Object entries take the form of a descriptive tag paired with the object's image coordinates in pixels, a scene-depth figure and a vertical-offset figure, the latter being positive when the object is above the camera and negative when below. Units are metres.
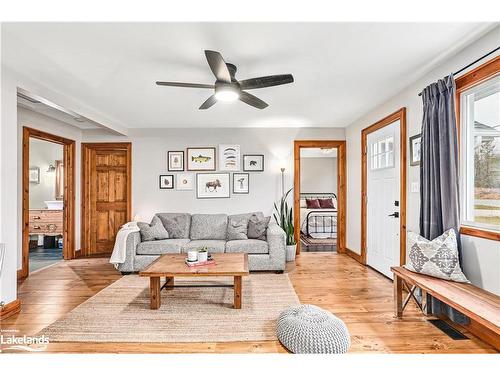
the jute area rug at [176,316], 2.14 -1.16
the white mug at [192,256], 2.81 -0.70
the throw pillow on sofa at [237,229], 4.22 -0.65
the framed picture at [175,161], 5.05 +0.55
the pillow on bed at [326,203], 7.60 -0.40
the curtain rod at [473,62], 1.97 +1.01
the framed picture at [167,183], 5.05 +0.13
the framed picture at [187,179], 5.05 +0.19
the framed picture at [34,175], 5.87 +0.35
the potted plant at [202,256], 2.86 -0.71
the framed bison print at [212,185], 5.04 +0.09
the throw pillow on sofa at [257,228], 4.20 -0.61
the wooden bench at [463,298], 1.62 -0.76
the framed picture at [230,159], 5.04 +0.58
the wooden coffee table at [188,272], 2.54 -0.78
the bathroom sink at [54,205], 5.66 -0.30
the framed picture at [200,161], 5.05 +0.54
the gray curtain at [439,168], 2.26 +0.18
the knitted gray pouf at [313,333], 1.82 -1.01
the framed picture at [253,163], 5.05 +0.50
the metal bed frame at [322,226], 6.29 -0.87
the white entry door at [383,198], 3.40 -0.13
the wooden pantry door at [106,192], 5.07 -0.03
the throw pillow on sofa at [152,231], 4.04 -0.63
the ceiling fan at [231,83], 2.18 +0.95
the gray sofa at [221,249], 3.81 -0.85
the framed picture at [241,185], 5.05 +0.09
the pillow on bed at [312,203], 7.44 -0.39
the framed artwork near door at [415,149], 2.90 +0.44
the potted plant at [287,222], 4.49 -0.58
